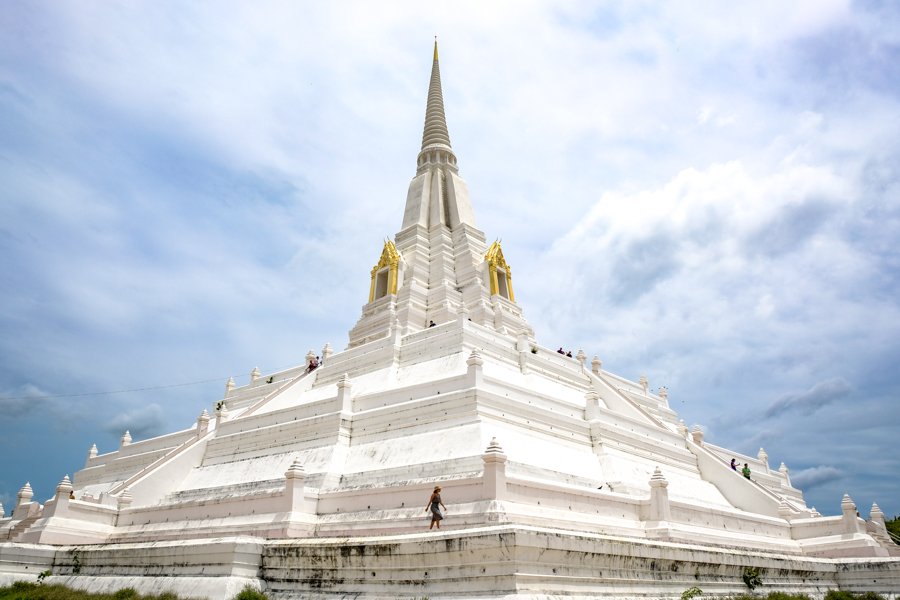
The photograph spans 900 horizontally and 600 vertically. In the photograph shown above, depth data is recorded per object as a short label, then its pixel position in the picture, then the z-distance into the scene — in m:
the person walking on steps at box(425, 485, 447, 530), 15.94
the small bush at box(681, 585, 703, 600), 14.25
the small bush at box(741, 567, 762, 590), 16.34
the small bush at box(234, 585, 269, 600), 14.17
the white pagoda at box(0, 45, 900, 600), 13.43
